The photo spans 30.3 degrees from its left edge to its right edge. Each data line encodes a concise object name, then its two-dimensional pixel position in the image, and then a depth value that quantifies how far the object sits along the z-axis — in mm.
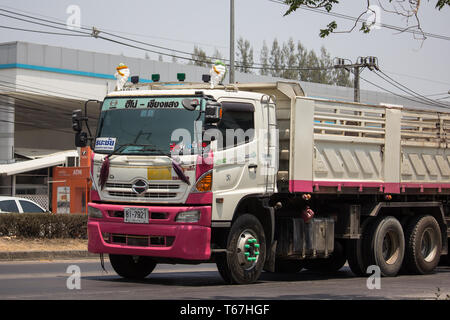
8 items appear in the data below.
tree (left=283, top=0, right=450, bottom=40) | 9992
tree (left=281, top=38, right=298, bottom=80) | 88000
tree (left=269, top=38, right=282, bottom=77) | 89438
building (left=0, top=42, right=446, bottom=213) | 41125
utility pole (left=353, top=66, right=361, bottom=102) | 44603
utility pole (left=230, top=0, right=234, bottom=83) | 27697
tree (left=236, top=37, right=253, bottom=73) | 87125
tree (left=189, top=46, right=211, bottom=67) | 74312
